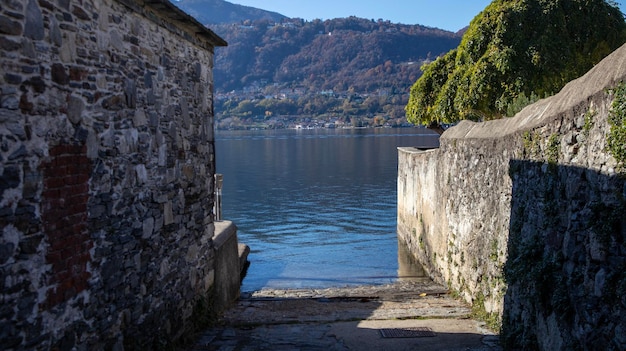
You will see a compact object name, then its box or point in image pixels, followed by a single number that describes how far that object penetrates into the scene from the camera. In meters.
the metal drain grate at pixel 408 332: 8.08
